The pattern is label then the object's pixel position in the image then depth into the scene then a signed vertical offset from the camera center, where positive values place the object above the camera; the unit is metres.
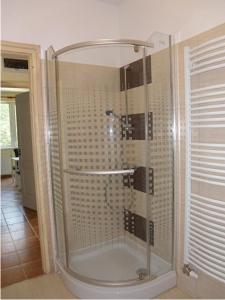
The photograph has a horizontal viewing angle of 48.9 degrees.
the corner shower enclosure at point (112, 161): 2.03 -0.21
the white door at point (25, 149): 4.22 -0.18
